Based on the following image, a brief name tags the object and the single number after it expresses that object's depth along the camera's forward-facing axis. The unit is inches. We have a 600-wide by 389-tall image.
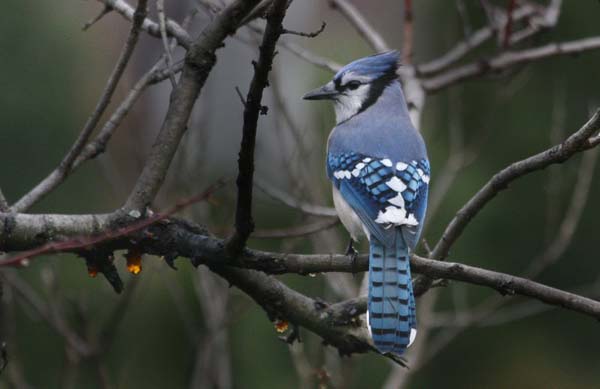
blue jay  227.6
